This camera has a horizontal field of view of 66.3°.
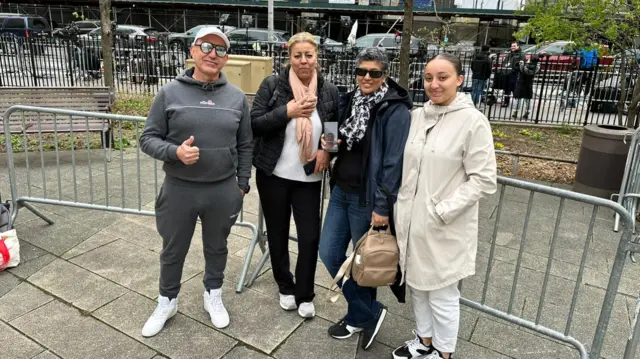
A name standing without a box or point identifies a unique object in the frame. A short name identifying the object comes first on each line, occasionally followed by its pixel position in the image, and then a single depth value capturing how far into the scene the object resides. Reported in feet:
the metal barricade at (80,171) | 14.09
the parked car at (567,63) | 32.55
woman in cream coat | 7.88
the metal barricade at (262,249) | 12.39
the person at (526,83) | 37.27
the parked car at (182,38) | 44.56
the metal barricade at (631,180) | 16.94
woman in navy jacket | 8.67
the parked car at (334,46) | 61.21
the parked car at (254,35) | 72.87
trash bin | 19.62
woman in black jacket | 9.53
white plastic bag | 12.32
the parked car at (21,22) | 75.41
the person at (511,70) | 39.58
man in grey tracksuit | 9.07
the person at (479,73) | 38.04
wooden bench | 22.66
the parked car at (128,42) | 42.67
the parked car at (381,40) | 62.95
